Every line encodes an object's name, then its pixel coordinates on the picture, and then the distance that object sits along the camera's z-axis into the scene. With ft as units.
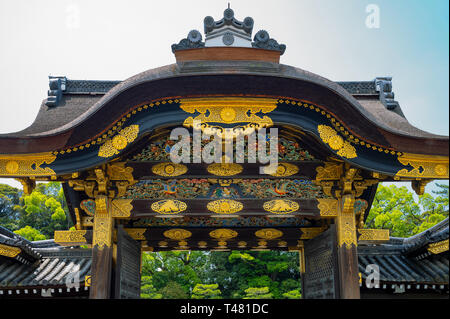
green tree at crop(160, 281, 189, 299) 72.49
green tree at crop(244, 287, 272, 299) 67.26
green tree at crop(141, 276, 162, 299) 70.23
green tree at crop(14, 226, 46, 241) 87.76
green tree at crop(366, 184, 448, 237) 71.36
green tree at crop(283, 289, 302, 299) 70.86
